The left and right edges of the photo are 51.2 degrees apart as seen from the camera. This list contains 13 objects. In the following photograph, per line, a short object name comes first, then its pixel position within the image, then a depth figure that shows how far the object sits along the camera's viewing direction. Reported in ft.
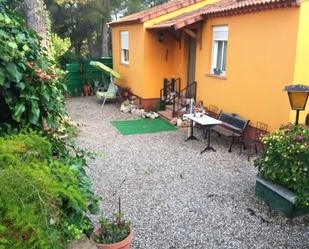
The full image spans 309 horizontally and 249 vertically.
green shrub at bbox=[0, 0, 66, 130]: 8.66
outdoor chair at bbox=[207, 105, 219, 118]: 32.32
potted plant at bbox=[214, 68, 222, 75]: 31.91
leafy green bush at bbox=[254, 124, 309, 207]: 15.60
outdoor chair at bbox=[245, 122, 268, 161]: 25.86
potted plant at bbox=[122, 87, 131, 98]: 47.47
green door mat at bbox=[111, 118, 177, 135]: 33.53
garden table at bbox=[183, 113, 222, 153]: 26.39
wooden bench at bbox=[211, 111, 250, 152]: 26.66
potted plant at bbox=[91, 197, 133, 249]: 11.39
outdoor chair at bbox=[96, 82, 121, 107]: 47.02
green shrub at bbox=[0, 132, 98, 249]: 6.25
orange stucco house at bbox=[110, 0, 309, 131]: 22.88
